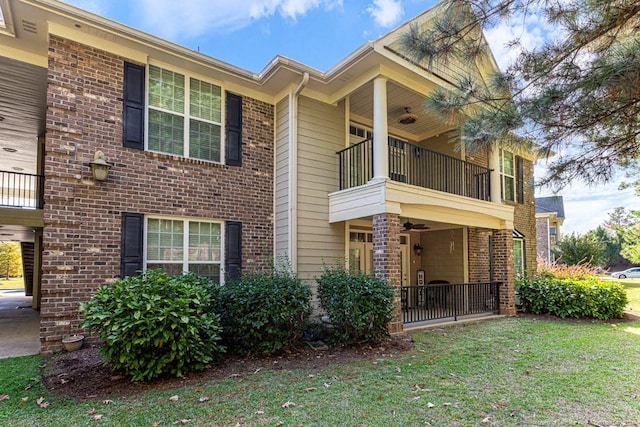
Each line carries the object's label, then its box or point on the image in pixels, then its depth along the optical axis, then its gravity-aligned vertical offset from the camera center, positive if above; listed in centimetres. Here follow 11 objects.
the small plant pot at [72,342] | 581 -159
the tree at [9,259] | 3198 -144
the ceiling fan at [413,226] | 1004 +40
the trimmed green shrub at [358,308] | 623 -117
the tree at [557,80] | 368 +179
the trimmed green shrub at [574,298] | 948 -157
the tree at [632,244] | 1911 -33
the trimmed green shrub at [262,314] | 579 -117
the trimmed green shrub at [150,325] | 457 -107
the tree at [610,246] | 4747 -101
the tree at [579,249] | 1958 -56
